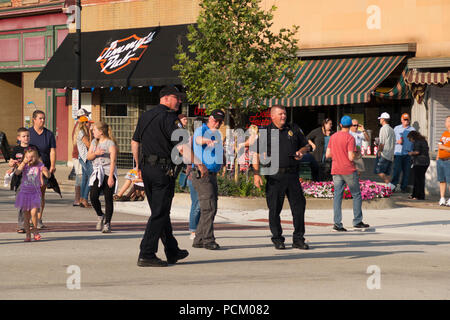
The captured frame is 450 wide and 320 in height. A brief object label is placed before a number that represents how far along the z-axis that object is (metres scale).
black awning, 25.53
